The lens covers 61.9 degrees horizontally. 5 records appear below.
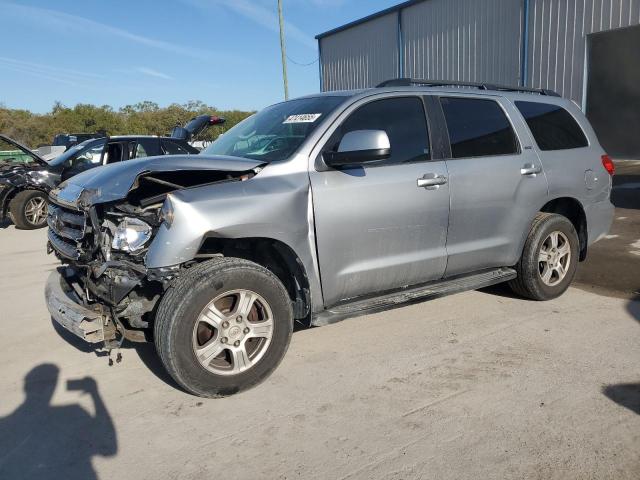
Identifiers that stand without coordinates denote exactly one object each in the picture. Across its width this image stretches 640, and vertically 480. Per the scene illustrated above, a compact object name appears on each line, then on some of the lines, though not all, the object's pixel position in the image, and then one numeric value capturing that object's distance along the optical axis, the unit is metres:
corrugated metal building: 15.49
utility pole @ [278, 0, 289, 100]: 22.44
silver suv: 3.16
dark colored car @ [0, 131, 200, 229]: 9.69
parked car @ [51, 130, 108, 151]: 19.95
